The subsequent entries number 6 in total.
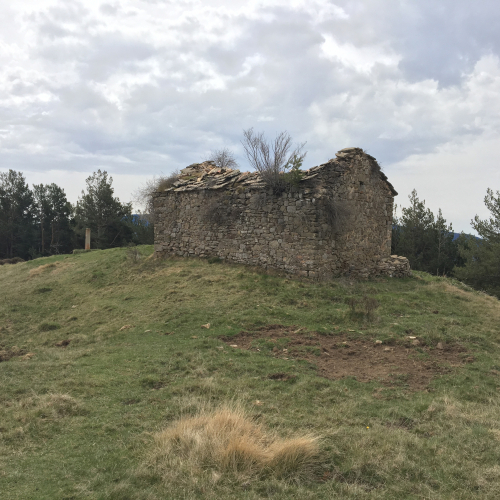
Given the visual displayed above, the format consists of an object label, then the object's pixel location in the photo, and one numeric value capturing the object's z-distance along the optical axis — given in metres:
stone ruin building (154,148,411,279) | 12.25
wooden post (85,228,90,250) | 27.75
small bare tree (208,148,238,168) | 21.58
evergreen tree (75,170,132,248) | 37.69
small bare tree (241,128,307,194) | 12.78
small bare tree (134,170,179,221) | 16.74
